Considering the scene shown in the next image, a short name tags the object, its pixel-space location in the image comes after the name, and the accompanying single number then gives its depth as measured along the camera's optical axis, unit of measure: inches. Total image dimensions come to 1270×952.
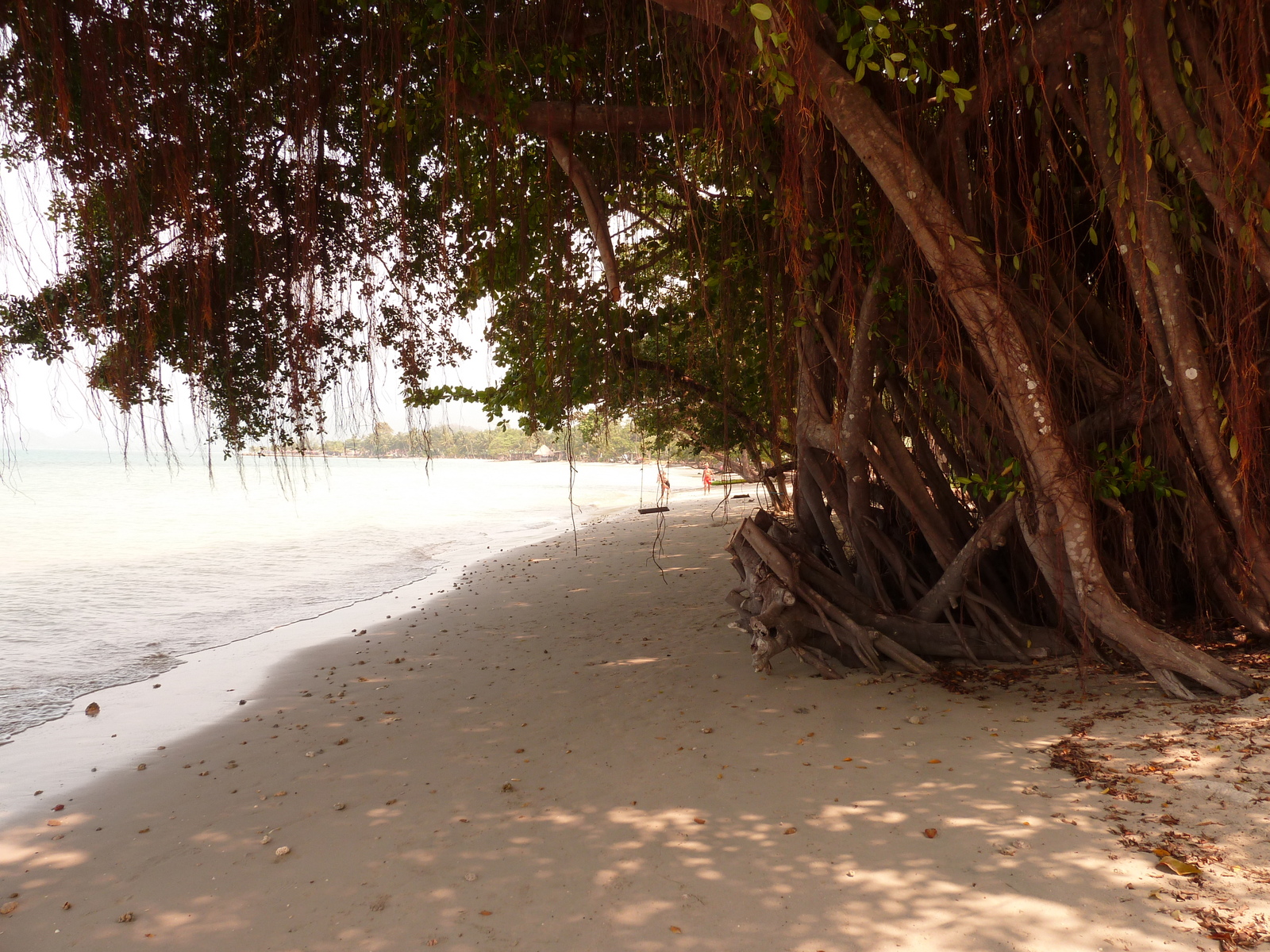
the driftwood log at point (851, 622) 186.7
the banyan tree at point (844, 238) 134.9
